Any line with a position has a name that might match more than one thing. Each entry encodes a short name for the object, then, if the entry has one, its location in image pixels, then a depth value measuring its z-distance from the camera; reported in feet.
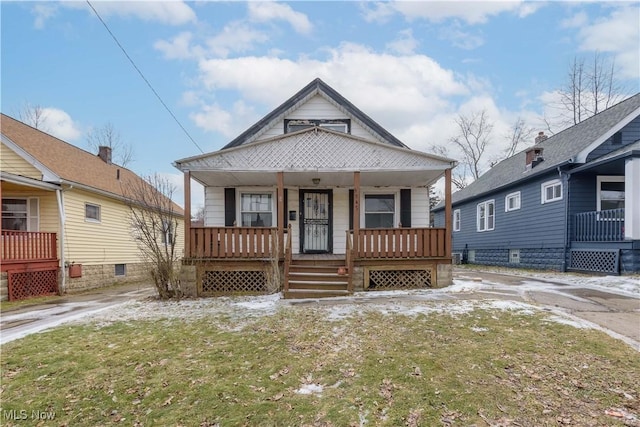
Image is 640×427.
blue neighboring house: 32.35
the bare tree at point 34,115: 74.72
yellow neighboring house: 31.52
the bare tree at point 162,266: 26.27
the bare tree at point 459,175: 108.27
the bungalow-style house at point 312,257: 27.63
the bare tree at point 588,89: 73.41
